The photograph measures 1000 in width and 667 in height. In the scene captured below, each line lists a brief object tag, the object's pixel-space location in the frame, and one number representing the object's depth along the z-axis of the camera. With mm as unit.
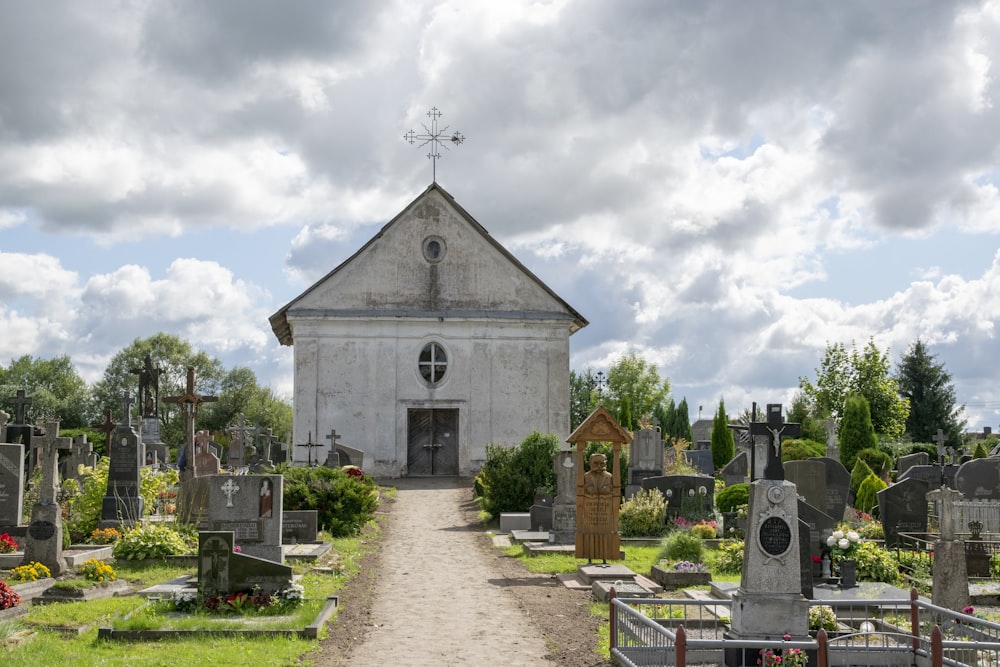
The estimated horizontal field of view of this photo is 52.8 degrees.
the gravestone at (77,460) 28844
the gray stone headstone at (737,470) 28938
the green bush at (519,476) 23969
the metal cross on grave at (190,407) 22047
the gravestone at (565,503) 18953
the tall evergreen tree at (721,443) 42312
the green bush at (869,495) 22803
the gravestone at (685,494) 21797
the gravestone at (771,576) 9195
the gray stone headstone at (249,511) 14484
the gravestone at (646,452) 25906
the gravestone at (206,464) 29094
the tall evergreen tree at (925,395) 51250
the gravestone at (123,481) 18703
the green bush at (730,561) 15547
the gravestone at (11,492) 17000
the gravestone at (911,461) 29734
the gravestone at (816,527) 14008
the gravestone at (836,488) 19891
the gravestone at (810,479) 18859
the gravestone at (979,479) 22594
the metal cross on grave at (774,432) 9664
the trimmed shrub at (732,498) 21078
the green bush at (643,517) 20266
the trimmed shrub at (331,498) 20047
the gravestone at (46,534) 14227
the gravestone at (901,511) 17266
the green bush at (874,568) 14680
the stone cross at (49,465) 14914
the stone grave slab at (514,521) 21906
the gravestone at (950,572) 11922
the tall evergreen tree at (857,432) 36375
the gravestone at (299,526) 18234
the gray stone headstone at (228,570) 11953
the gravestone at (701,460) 38434
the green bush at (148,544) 15641
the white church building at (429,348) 35531
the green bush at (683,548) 15875
